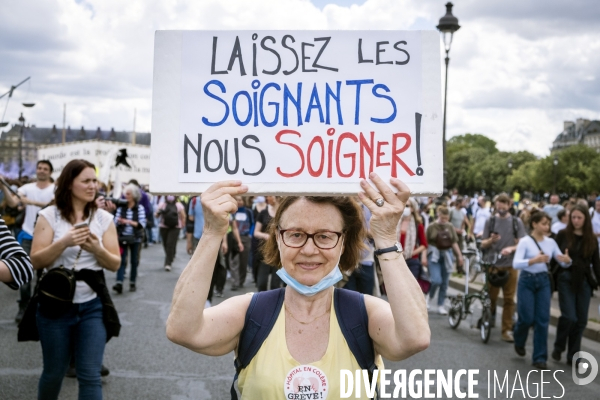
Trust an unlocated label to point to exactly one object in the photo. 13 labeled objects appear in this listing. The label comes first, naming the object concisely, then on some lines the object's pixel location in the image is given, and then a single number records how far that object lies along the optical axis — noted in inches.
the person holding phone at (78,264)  161.9
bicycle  352.5
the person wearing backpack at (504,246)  365.1
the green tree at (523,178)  3983.8
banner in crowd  962.1
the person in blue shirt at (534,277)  305.9
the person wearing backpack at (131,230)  466.0
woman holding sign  94.1
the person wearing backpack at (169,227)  585.0
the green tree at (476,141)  6299.2
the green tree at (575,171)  3157.0
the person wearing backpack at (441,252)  430.0
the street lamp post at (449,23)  653.3
